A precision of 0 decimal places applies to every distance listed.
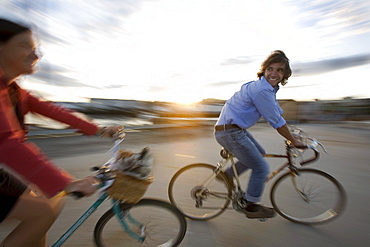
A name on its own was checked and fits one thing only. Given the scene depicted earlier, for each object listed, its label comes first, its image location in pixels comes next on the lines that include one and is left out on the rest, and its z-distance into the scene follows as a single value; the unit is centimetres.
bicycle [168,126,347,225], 282
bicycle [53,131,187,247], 182
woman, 112
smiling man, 242
